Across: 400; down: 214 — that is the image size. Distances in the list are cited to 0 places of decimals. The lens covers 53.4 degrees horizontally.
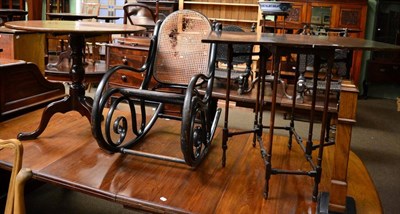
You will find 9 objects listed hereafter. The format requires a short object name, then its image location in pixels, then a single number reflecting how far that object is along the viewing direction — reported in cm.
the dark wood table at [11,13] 477
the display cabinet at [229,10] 600
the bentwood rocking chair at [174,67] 209
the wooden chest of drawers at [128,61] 405
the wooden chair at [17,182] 105
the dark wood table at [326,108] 151
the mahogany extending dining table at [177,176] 164
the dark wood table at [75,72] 225
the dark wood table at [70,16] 483
